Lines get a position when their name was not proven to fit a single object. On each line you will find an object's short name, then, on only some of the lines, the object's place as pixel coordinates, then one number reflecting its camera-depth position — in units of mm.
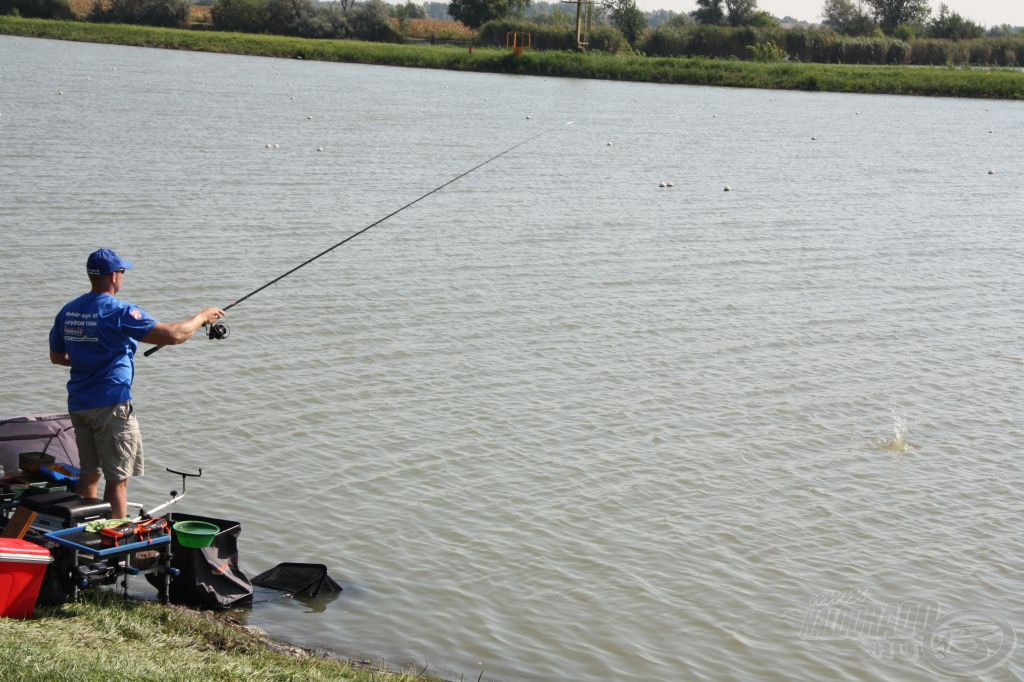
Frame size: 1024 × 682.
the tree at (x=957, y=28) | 94938
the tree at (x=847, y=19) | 103875
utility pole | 72312
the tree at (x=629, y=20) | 82275
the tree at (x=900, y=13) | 108375
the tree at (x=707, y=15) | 107438
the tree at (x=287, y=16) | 77625
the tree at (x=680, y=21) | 94275
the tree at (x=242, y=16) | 78438
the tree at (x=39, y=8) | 73688
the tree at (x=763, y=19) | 100062
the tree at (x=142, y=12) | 75125
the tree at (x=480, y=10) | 91344
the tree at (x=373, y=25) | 78625
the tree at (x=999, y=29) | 145725
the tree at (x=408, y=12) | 82719
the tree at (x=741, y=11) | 105000
